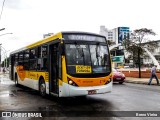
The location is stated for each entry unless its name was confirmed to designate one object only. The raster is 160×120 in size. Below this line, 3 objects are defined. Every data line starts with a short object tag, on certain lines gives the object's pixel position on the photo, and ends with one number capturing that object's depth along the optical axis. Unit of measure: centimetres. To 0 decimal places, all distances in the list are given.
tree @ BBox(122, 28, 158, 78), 1909
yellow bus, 679
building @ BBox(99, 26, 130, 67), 6533
